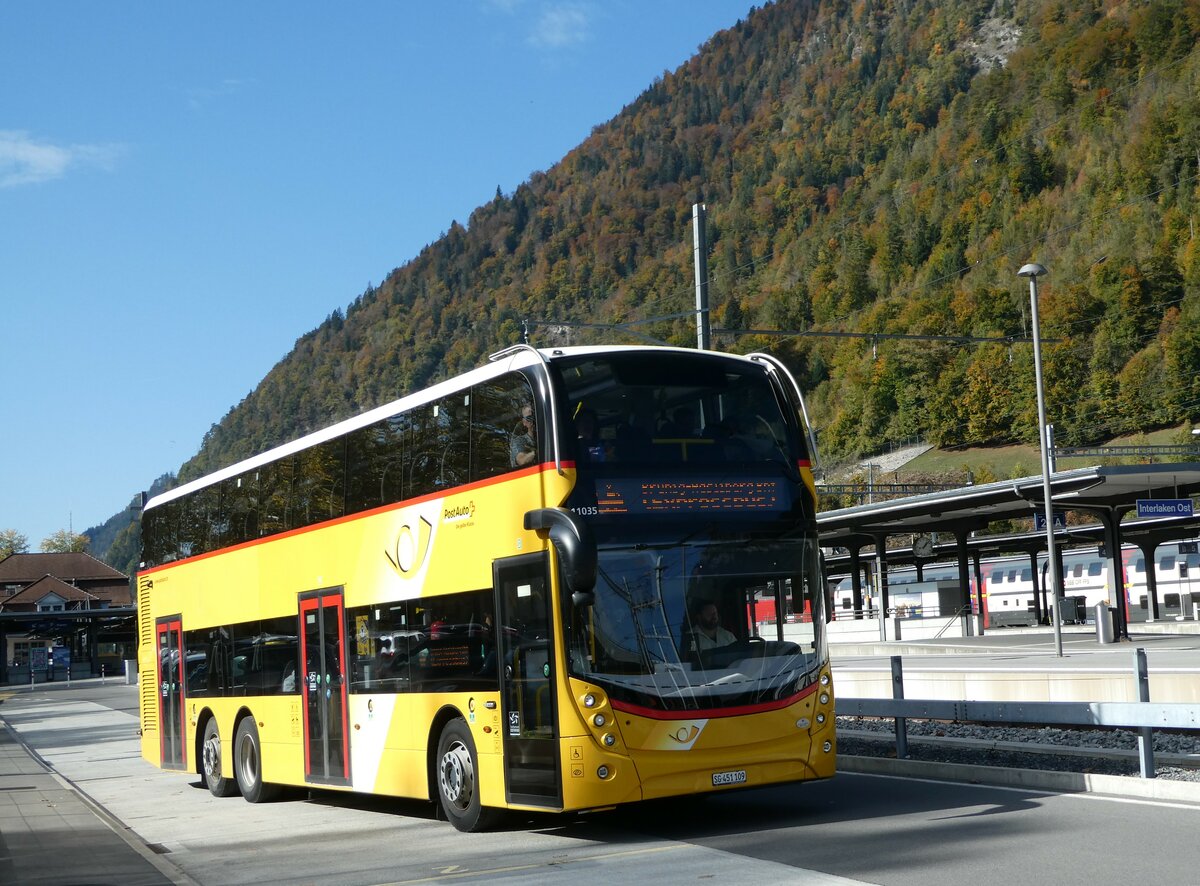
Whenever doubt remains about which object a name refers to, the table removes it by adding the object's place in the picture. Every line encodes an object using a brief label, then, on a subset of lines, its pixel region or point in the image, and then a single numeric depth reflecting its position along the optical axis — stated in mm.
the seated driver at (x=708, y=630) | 10969
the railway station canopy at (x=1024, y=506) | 36281
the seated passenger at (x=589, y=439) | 11068
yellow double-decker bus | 10750
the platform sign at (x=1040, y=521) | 41069
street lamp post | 33088
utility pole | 20203
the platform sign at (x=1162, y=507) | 34969
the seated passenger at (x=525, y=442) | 11227
